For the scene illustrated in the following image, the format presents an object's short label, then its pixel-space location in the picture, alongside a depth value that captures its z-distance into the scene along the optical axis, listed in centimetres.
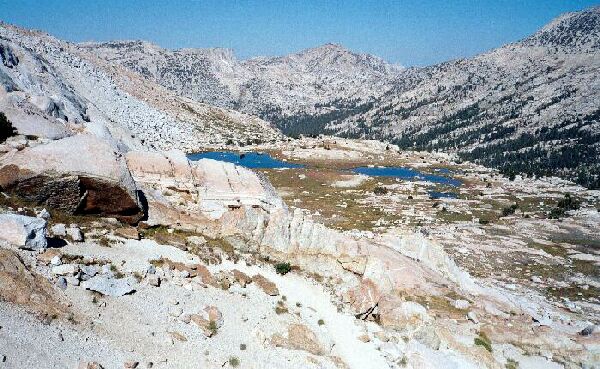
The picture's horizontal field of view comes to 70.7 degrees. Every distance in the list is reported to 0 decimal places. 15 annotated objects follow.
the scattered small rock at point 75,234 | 2478
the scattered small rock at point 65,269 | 2111
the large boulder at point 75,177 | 2616
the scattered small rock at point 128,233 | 2777
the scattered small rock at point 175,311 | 2306
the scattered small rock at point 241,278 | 2912
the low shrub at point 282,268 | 3266
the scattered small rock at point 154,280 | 2444
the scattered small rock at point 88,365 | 1700
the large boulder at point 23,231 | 2119
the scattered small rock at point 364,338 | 2703
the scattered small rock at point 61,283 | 2048
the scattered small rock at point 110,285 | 2162
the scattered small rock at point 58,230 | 2402
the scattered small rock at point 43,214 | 2508
